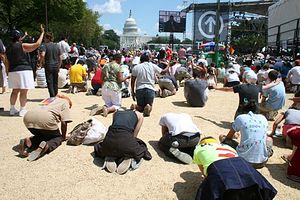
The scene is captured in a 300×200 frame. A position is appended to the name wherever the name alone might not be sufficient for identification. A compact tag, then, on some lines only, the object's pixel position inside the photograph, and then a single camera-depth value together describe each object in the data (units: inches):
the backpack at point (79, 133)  162.2
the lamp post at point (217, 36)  493.4
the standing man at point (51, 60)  248.0
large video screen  962.2
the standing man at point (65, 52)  401.9
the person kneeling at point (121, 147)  136.5
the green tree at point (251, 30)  1406.2
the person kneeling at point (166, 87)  311.6
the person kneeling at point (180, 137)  145.2
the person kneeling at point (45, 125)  145.1
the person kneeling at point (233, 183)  91.4
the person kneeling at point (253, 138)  135.0
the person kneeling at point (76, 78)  319.5
